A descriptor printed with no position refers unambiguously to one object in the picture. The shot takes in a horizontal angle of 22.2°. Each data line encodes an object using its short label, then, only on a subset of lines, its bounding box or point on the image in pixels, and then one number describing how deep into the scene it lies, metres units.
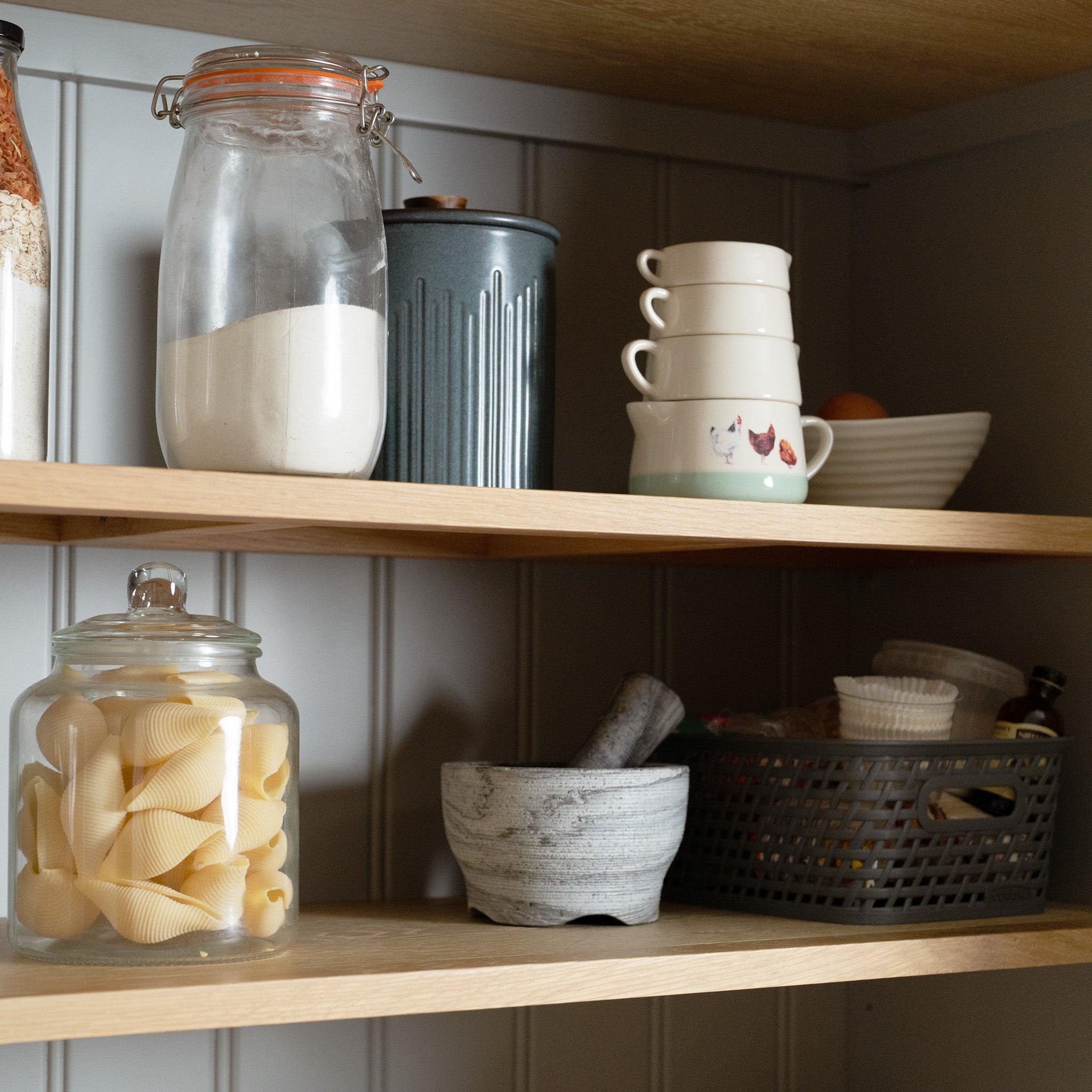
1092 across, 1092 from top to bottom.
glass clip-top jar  1.45
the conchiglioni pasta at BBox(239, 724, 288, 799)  1.48
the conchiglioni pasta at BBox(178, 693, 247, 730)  1.47
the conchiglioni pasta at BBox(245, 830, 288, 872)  1.49
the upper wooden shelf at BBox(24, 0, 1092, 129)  1.61
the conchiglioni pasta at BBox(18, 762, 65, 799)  1.47
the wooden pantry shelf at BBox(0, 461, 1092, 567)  1.39
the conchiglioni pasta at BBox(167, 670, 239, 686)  1.49
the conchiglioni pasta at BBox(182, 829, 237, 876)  1.46
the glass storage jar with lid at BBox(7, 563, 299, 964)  1.45
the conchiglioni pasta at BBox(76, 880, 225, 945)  1.44
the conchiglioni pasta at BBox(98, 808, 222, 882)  1.44
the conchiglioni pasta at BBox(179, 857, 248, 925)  1.46
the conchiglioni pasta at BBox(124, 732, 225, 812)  1.45
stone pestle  1.64
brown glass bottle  1.66
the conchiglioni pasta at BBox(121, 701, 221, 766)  1.46
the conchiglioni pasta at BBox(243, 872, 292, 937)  1.47
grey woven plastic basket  1.60
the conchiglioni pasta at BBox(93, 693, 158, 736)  1.47
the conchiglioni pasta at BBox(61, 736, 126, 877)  1.45
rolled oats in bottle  1.43
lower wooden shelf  1.38
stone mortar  1.57
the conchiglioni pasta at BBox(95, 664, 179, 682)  1.49
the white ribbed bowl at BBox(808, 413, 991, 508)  1.67
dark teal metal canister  1.55
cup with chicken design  1.56
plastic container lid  1.70
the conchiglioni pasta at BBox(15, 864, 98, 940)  1.45
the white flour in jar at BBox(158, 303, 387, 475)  1.44
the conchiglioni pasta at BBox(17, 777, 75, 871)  1.46
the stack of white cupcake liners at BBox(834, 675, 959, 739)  1.63
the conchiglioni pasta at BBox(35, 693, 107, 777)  1.46
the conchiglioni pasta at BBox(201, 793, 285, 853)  1.46
